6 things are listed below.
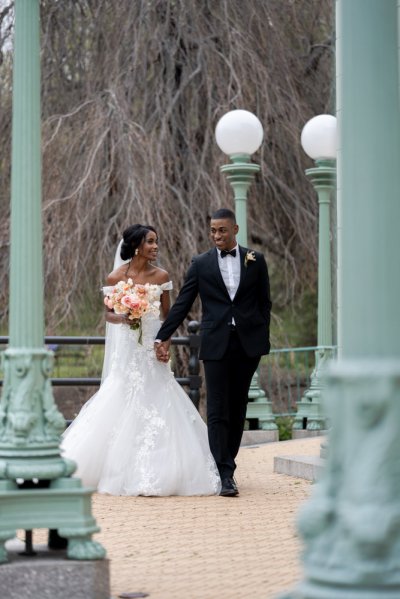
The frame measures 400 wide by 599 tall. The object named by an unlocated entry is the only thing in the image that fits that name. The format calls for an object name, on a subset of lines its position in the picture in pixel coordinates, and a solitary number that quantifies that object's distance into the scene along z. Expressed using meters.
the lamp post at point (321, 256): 25.06
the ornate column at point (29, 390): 10.07
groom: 18.00
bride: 18.48
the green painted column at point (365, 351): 7.16
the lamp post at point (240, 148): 24.22
